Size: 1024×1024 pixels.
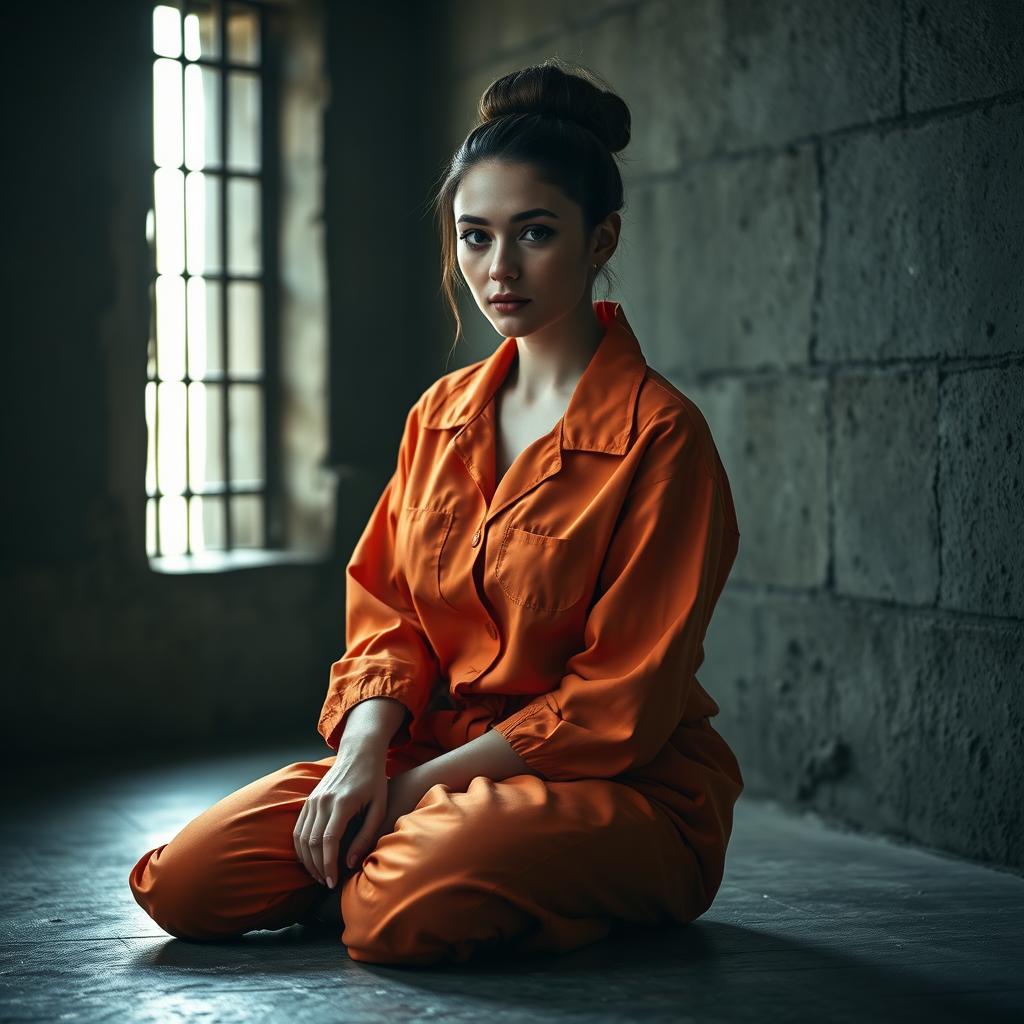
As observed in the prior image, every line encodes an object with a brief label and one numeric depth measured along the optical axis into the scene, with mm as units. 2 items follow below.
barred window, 4805
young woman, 2340
